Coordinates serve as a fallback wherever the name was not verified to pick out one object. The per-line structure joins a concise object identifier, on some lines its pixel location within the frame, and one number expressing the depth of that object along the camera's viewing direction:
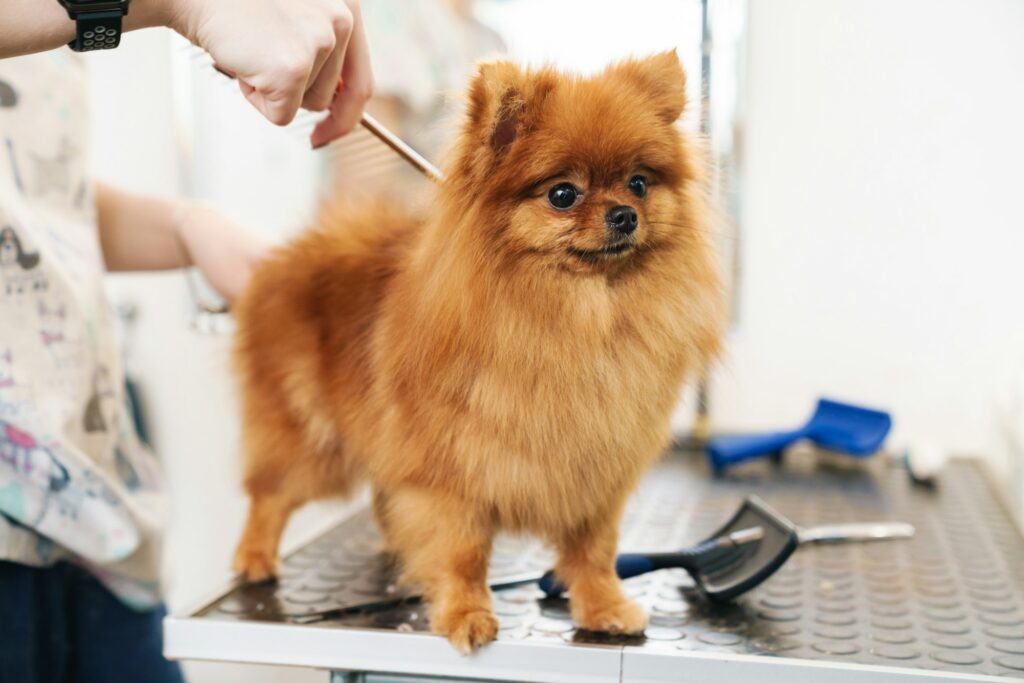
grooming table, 0.94
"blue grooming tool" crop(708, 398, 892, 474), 1.84
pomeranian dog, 0.92
